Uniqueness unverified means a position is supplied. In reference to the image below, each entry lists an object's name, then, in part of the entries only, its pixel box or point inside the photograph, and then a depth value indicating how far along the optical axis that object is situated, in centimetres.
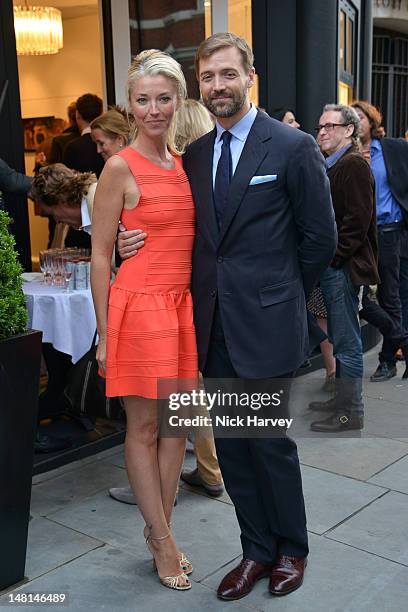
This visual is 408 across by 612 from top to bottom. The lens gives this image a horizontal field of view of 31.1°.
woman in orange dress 270
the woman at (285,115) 594
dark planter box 281
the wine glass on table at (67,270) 426
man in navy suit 262
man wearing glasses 455
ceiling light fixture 835
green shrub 278
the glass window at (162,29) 600
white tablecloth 410
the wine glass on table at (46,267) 439
